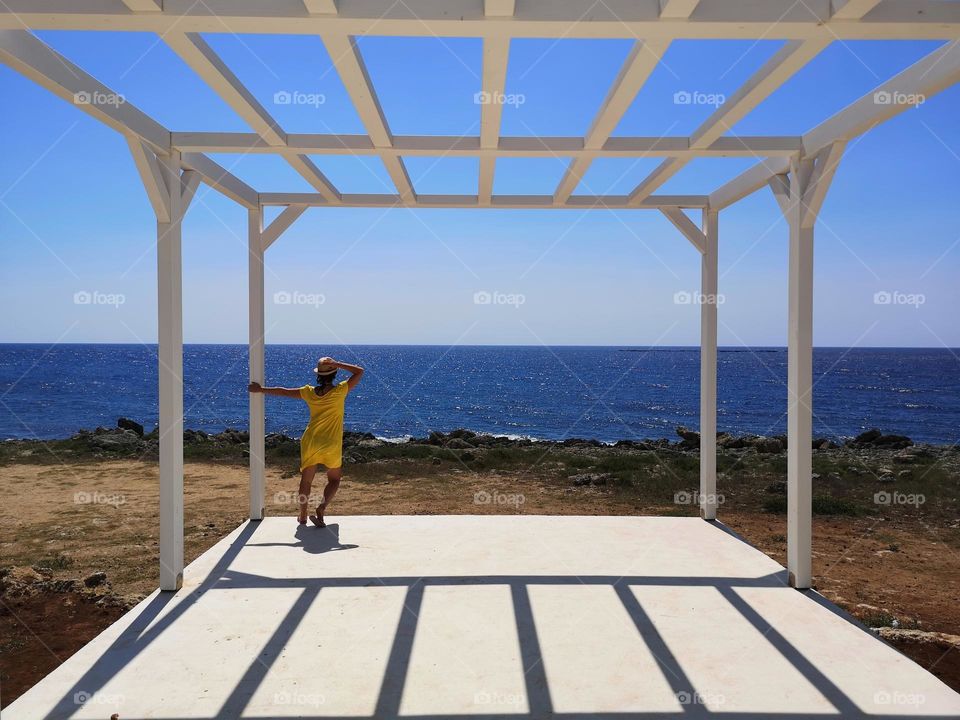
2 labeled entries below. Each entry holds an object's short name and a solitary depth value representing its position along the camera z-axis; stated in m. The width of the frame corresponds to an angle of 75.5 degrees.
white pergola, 2.54
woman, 5.51
